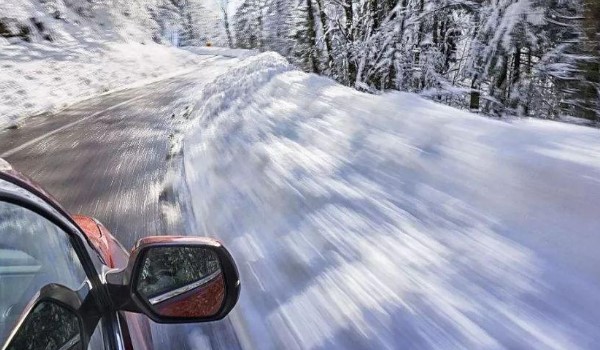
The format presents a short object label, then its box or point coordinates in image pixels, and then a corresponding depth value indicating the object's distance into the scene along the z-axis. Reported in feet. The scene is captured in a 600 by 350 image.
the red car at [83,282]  4.03
